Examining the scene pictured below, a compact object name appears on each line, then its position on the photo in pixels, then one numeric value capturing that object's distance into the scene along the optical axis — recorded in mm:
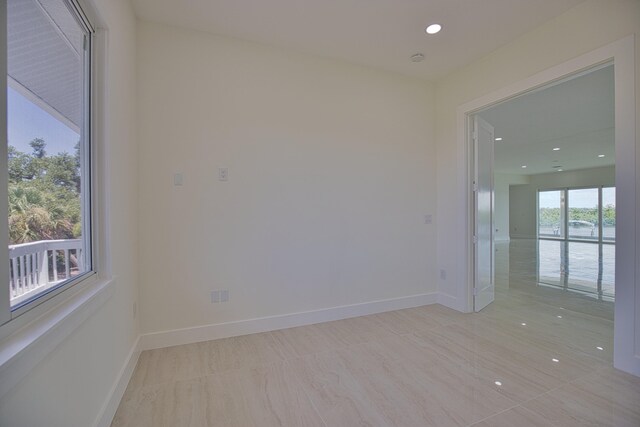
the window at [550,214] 12195
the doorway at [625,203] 2031
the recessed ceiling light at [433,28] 2592
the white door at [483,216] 3359
